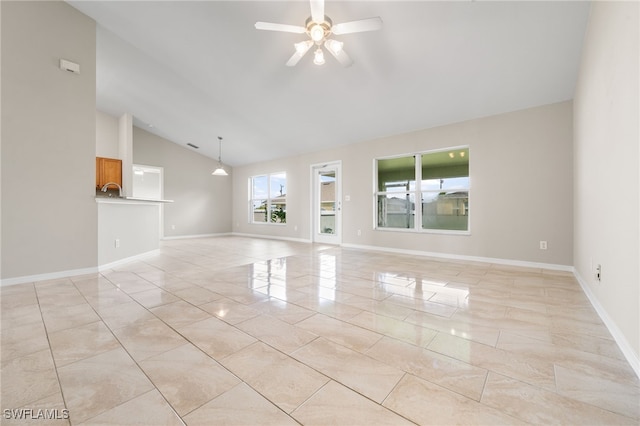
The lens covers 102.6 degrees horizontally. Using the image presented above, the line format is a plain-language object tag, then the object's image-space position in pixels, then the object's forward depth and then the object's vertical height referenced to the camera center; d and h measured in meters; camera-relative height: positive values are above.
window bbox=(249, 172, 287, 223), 7.89 +0.46
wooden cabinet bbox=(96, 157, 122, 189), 5.53 +0.91
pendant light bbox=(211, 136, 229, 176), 7.07 +1.21
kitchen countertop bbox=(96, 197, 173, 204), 3.60 +0.19
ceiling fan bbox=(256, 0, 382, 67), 2.37 +1.80
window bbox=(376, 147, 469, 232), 4.60 +0.42
